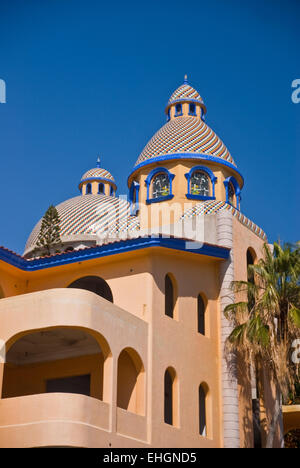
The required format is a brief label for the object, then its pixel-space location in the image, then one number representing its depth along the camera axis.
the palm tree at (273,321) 21.84
